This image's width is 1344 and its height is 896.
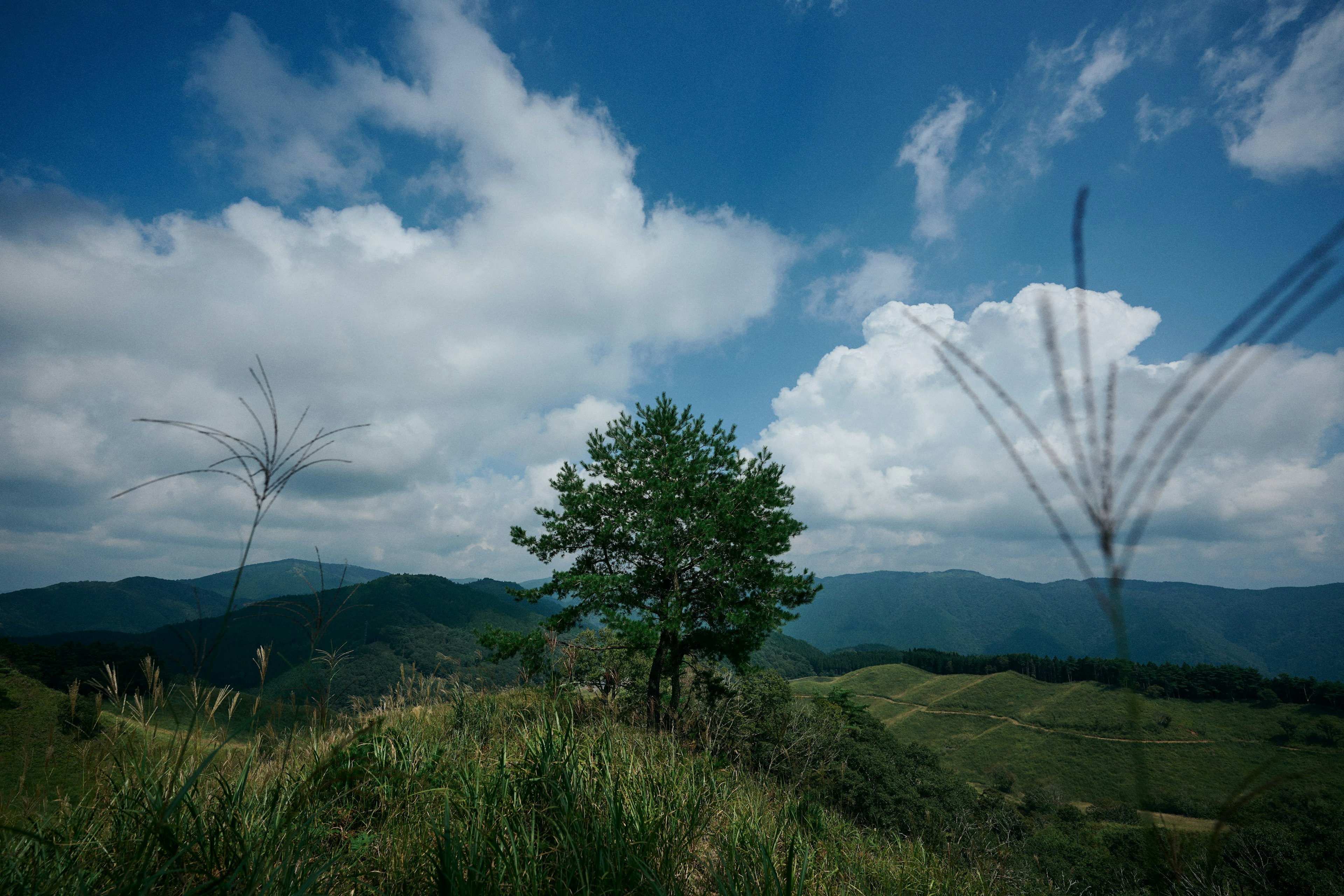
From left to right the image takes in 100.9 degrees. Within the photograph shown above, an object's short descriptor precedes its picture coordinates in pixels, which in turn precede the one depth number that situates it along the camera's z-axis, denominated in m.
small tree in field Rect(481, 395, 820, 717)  17.50
